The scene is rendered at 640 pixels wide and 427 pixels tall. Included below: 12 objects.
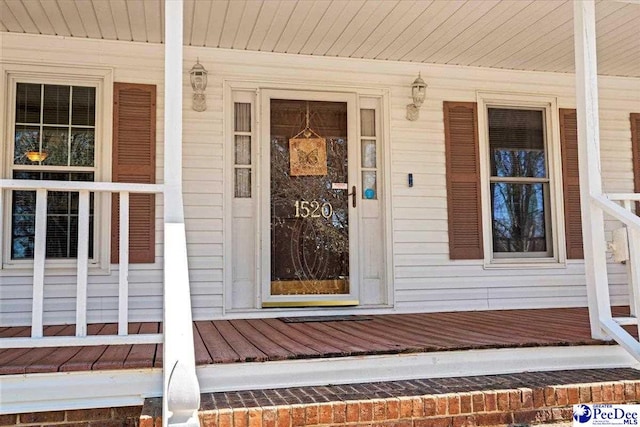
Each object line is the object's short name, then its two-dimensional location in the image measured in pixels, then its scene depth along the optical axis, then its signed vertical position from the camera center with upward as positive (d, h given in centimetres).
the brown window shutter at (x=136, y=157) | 432 +70
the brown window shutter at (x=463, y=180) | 498 +56
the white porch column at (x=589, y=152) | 336 +55
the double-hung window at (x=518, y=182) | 518 +56
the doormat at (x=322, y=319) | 427 -59
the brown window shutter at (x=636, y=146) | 539 +91
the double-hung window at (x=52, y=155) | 423 +72
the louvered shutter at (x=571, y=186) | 519 +51
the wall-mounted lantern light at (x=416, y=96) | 488 +129
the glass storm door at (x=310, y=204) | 470 +34
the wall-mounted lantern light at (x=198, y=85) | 443 +129
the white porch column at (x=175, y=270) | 205 -10
